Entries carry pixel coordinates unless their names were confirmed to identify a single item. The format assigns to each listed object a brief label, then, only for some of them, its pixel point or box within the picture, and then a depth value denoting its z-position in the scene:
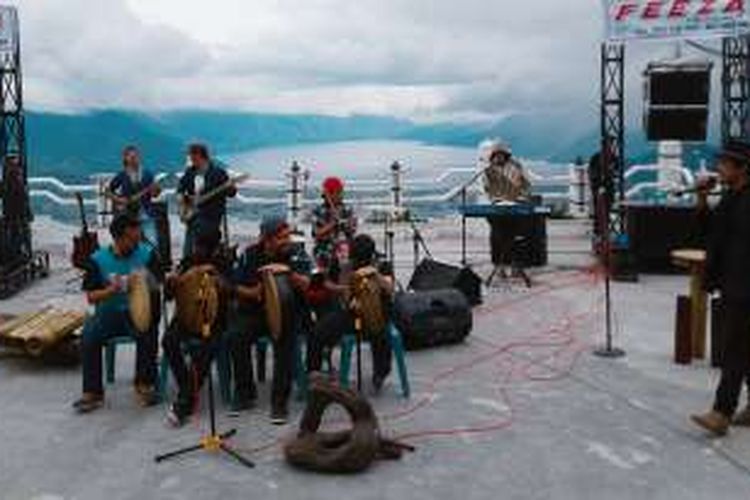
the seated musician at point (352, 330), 7.64
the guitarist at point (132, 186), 12.48
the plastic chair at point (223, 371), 7.59
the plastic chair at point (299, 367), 7.59
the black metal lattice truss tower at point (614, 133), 14.36
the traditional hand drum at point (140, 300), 7.61
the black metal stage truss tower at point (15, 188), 13.20
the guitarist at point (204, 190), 10.82
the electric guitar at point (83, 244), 11.68
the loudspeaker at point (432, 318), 9.30
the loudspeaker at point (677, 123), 15.29
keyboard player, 13.03
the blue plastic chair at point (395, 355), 7.78
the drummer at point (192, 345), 7.25
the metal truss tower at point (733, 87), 17.67
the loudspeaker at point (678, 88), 15.12
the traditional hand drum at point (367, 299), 7.38
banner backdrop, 13.55
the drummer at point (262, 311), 7.33
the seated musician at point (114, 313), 7.66
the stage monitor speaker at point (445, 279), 10.74
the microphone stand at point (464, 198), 12.89
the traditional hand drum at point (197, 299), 6.96
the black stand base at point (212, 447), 6.46
